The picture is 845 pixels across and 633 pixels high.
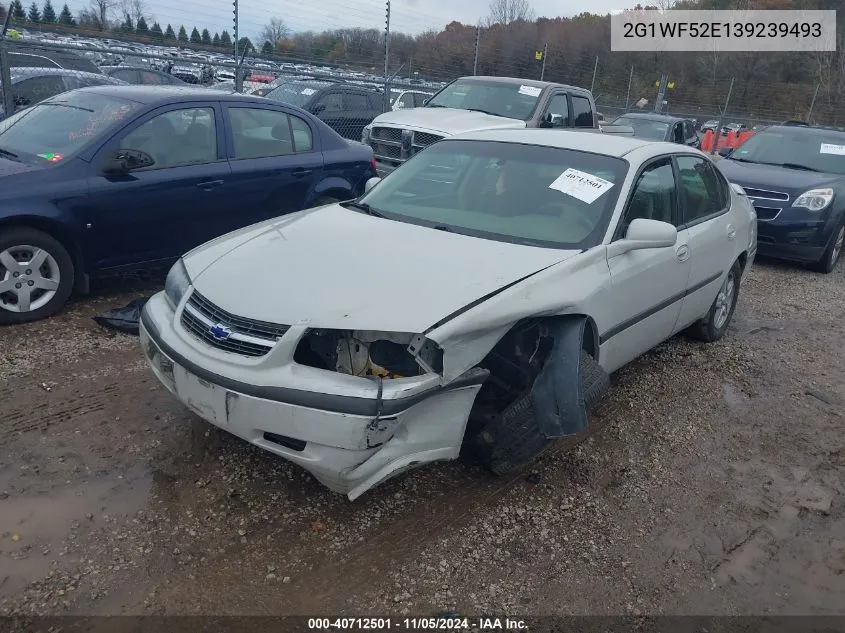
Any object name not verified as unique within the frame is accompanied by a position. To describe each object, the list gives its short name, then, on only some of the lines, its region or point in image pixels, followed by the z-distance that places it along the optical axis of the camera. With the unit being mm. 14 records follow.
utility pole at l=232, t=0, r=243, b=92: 10600
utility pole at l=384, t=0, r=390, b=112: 12912
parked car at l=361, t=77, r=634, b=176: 9289
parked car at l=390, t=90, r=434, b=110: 15853
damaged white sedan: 2836
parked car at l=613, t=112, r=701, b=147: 14328
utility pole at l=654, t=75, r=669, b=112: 22344
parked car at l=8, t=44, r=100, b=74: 12937
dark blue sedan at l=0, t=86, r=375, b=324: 4785
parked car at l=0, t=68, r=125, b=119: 10781
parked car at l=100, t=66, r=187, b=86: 14484
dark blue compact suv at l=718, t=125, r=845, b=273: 8469
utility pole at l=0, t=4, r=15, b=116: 8203
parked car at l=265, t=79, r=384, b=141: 12227
